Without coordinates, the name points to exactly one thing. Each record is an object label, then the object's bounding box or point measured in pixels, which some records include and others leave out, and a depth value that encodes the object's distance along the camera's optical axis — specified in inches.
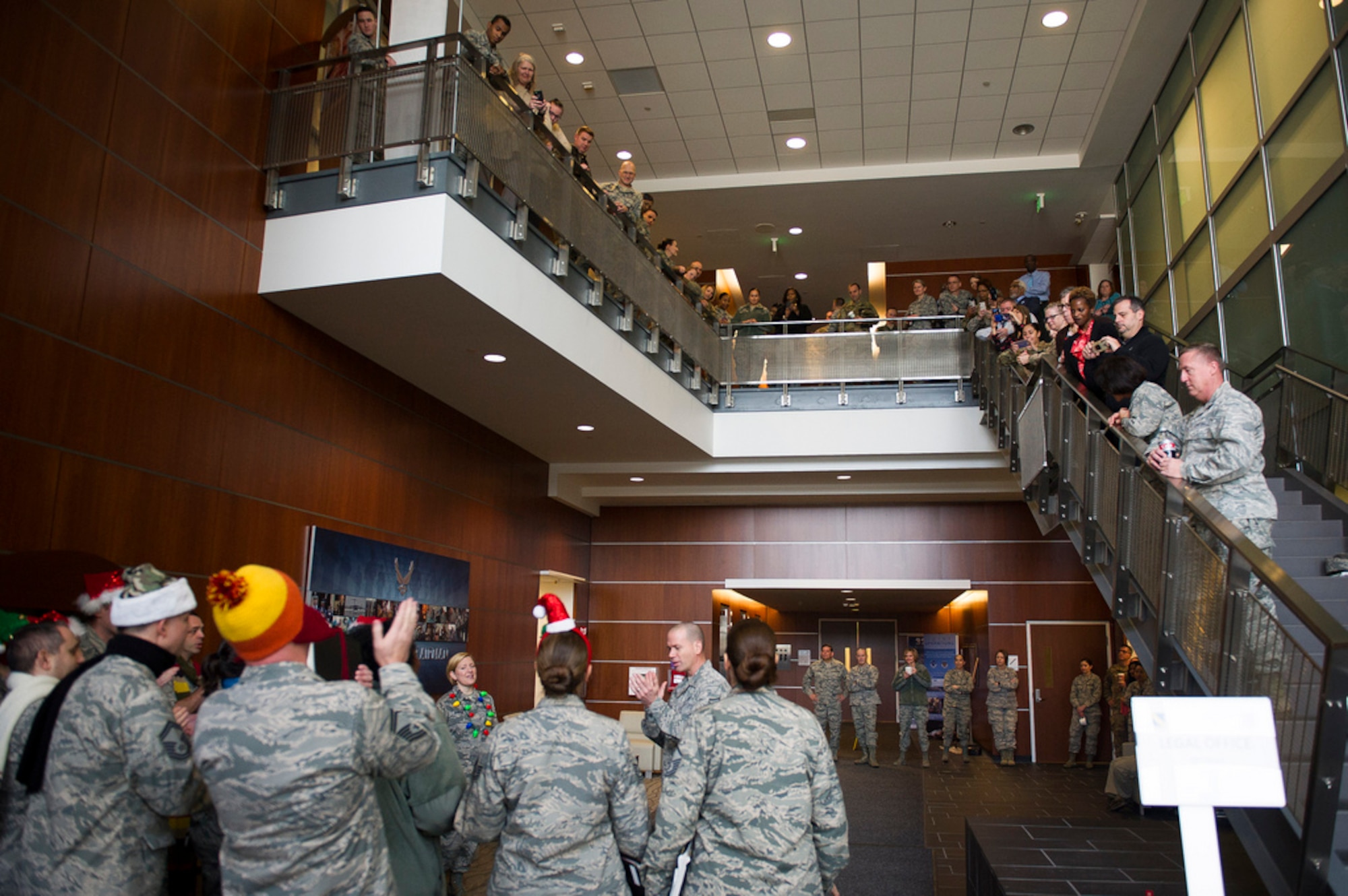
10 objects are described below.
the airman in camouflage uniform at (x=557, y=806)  105.9
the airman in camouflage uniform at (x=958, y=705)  530.6
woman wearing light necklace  212.2
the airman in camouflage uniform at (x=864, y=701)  511.8
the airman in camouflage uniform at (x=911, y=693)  520.4
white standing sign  95.7
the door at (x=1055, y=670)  508.1
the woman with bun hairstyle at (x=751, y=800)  110.1
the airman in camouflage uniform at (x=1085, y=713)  490.9
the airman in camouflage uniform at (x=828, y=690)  536.4
